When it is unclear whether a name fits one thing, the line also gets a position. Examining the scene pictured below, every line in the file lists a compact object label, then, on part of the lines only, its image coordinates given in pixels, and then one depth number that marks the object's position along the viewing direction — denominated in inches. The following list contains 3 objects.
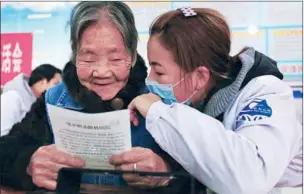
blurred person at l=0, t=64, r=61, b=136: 83.0
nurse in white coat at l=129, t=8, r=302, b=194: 39.2
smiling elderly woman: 52.1
